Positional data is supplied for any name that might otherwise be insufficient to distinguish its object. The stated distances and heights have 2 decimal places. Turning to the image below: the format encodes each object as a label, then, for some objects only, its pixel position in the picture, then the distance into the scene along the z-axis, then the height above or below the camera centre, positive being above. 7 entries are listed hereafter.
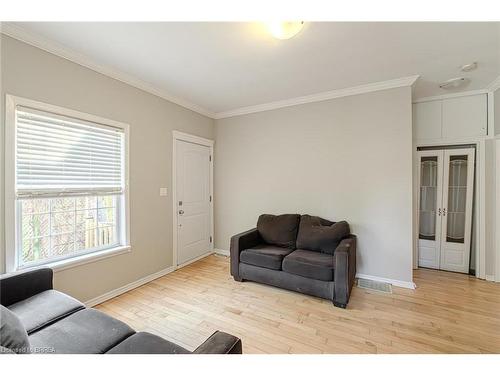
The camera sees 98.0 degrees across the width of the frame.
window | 1.91 -0.01
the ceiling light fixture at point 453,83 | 2.71 +1.31
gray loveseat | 2.35 -0.89
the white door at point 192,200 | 3.48 -0.28
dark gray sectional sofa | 1.00 -0.86
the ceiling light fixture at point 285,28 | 1.63 +1.19
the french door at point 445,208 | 3.21 -0.35
